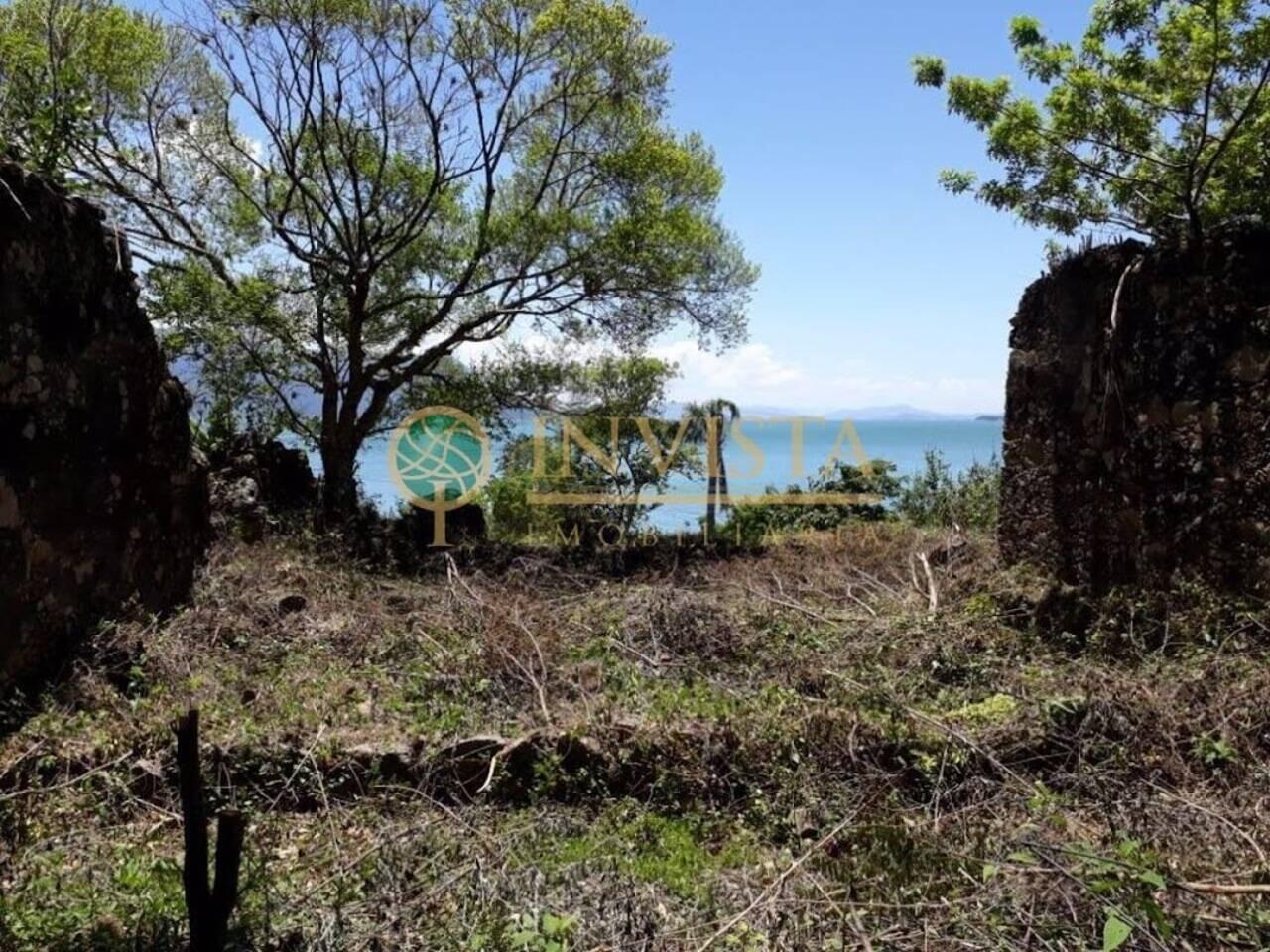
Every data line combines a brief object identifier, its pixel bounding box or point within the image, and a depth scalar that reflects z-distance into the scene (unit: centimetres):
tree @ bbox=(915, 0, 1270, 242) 688
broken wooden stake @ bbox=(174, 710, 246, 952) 213
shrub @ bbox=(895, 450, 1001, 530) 1012
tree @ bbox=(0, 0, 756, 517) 1016
